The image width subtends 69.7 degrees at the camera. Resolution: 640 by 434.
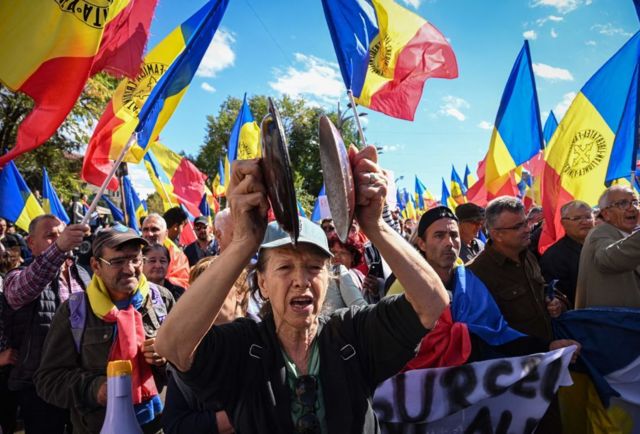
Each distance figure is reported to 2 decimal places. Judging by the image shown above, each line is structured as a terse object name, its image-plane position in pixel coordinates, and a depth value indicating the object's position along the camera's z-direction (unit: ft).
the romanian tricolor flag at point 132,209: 21.46
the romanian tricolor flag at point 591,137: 16.51
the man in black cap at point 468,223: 15.21
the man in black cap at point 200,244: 21.99
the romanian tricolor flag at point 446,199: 48.59
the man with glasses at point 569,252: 13.88
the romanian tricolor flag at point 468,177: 60.30
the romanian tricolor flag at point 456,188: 52.09
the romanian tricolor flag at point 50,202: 24.29
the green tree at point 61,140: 56.49
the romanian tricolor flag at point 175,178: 30.53
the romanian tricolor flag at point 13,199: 21.48
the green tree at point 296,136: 128.65
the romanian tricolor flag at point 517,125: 19.89
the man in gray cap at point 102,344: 8.23
